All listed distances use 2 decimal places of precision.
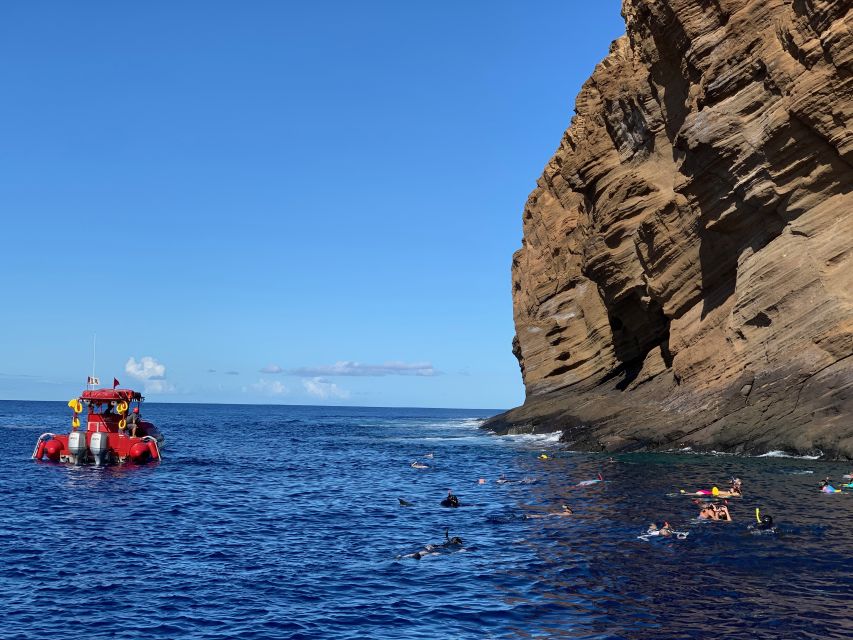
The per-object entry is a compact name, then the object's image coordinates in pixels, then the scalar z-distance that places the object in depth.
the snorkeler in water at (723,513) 27.77
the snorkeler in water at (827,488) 32.06
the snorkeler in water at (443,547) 24.80
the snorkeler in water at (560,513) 31.55
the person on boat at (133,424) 54.40
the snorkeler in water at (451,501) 35.03
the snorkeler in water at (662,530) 25.92
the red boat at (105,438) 50.31
